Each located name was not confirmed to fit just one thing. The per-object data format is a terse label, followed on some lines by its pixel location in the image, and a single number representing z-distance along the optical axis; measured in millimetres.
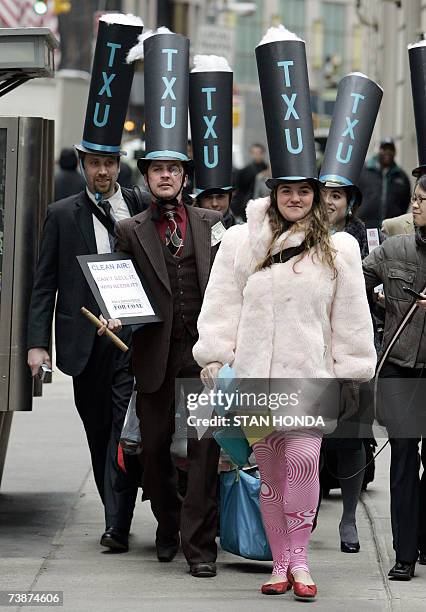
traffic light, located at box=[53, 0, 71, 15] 41163
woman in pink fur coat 9087
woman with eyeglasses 9777
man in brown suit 9982
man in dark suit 10734
